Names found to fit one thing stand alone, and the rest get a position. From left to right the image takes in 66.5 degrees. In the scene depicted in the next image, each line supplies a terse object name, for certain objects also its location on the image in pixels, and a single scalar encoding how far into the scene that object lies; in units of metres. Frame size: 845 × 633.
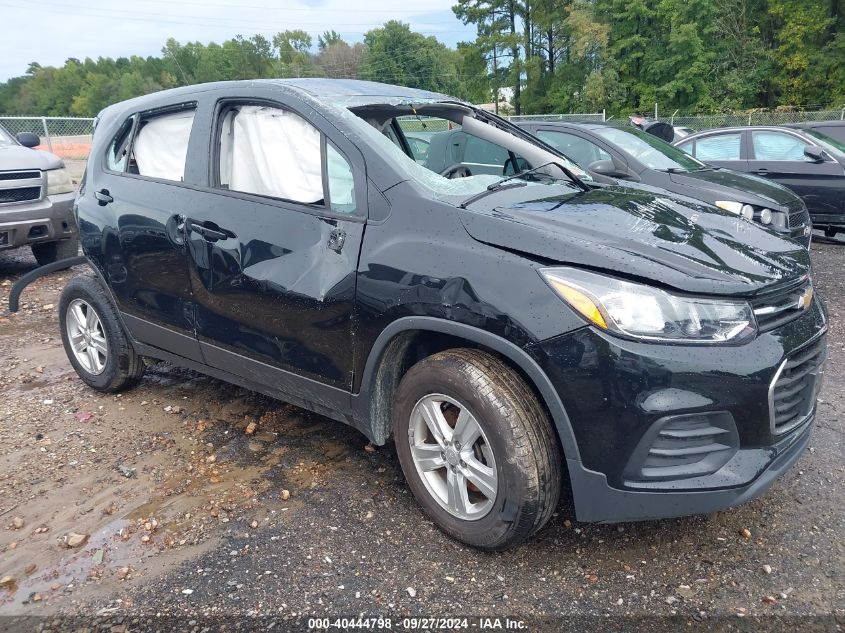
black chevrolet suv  2.15
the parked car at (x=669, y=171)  6.38
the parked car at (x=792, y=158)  8.45
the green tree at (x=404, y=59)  83.81
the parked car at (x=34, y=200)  6.84
